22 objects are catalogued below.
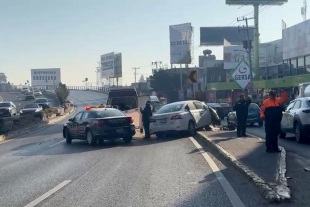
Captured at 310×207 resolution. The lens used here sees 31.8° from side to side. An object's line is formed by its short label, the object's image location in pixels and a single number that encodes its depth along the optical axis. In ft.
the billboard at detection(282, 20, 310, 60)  171.01
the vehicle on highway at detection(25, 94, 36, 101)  286.87
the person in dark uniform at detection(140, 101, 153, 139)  78.64
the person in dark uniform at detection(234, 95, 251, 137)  66.38
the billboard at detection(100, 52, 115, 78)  315.78
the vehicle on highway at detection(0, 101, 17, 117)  163.02
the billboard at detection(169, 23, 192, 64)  231.71
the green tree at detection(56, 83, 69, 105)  259.19
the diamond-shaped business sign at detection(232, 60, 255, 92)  84.99
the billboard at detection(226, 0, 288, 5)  243.99
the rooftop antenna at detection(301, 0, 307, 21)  292.40
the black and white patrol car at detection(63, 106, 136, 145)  69.67
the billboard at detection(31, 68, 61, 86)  307.99
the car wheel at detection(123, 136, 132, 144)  72.55
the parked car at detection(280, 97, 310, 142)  60.34
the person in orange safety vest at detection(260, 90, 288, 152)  47.29
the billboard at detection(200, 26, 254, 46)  339.98
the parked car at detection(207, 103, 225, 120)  134.95
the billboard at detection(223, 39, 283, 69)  278.87
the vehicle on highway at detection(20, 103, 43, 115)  164.14
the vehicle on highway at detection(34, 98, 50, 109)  201.87
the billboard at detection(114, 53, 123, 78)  313.59
